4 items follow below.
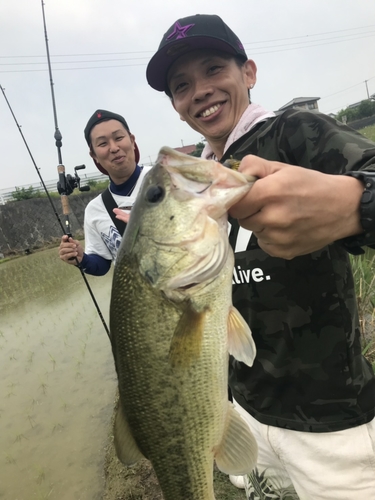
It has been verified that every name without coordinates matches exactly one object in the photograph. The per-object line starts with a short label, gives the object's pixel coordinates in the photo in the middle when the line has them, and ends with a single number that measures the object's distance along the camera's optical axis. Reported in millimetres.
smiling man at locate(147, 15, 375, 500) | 476
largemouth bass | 424
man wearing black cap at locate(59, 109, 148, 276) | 1259
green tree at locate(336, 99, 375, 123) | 35150
